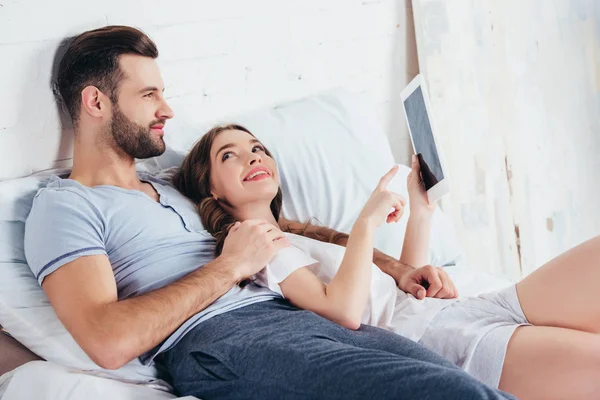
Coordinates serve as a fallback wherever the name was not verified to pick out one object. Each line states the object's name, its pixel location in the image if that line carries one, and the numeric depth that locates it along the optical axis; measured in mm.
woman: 2482
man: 2332
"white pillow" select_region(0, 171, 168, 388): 2493
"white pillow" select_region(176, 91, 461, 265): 2992
